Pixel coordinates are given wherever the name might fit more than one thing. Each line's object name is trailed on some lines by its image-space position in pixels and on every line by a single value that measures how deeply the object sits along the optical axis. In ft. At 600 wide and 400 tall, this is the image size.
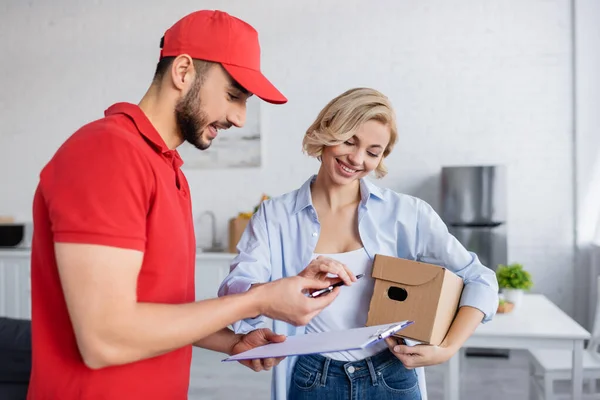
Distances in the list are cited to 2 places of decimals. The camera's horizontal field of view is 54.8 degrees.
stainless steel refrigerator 14.76
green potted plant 10.07
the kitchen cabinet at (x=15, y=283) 17.10
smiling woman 5.02
